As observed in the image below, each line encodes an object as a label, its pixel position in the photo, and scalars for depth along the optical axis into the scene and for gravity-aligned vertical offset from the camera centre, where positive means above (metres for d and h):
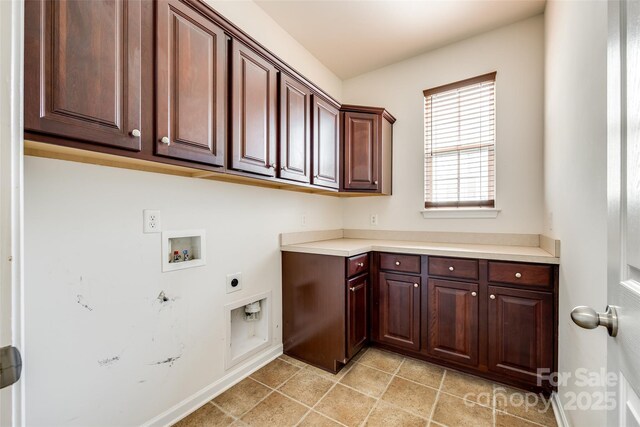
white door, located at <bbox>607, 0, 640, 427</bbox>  0.50 +0.01
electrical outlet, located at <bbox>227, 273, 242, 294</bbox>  1.89 -0.50
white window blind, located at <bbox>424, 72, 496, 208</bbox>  2.41 +0.64
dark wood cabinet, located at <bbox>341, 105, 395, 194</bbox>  2.56 +0.61
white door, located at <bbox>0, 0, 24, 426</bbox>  0.49 +0.02
